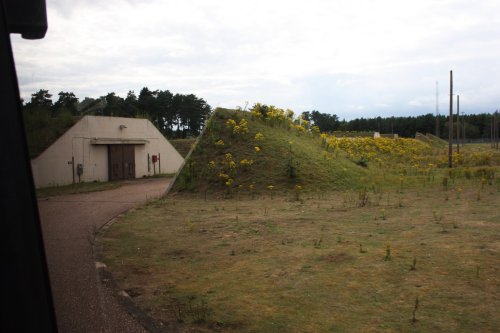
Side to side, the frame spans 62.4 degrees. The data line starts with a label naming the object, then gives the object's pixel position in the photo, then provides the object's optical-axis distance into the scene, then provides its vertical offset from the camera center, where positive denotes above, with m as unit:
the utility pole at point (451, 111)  24.33 +1.90
